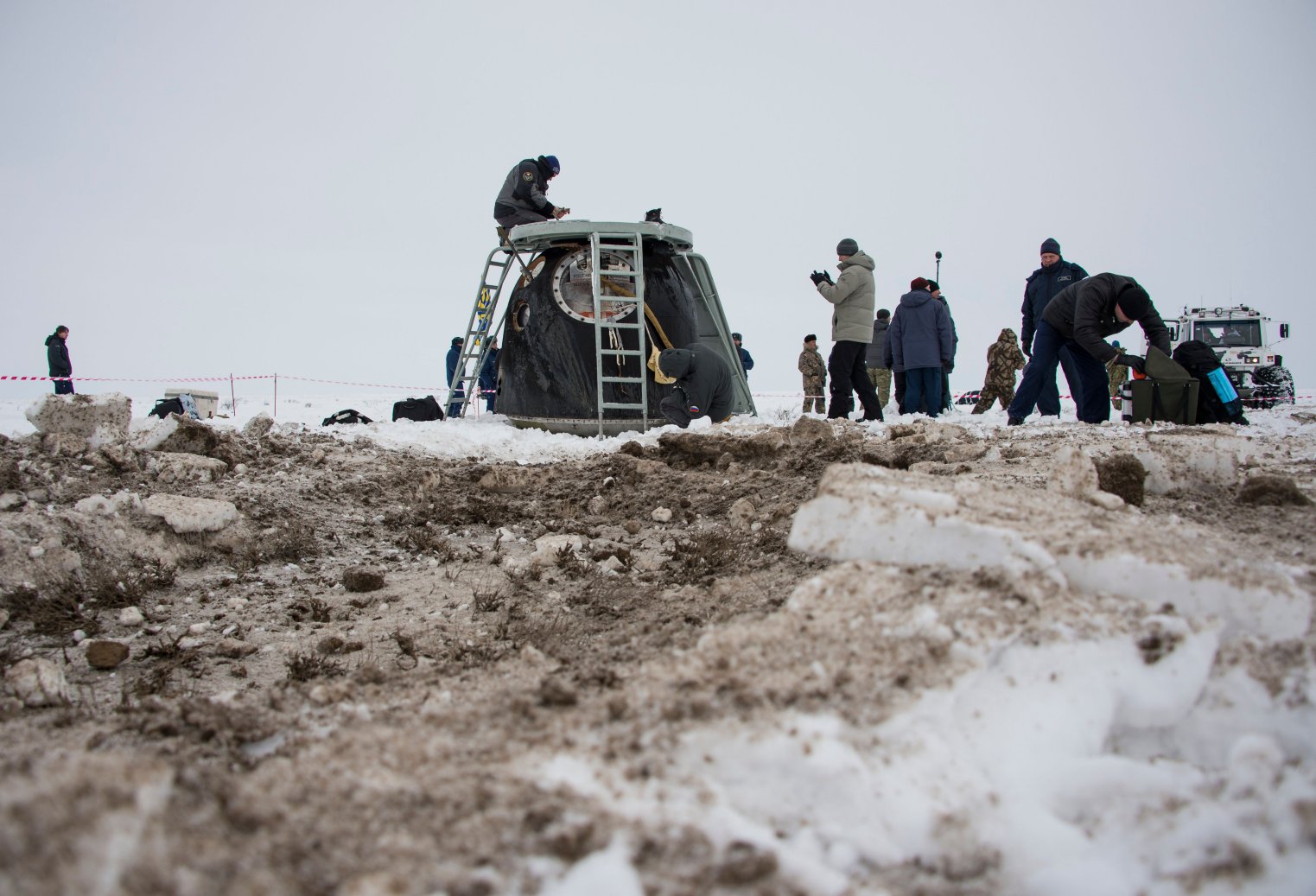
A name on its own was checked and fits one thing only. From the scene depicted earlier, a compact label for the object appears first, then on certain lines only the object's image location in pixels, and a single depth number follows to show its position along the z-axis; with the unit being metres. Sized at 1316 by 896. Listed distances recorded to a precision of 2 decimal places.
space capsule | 9.11
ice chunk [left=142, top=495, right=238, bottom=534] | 4.70
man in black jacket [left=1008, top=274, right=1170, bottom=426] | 6.84
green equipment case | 7.00
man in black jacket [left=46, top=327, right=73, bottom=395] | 12.94
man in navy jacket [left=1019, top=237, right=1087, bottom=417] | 8.88
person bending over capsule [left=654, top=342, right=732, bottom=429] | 8.32
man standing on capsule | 9.91
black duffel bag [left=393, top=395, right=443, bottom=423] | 10.17
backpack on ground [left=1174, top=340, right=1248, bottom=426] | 7.11
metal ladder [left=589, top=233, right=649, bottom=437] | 8.88
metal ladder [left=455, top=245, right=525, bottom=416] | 10.20
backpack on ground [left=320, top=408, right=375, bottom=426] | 9.64
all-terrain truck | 16.98
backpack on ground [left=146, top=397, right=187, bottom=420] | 10.27
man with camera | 8.84
